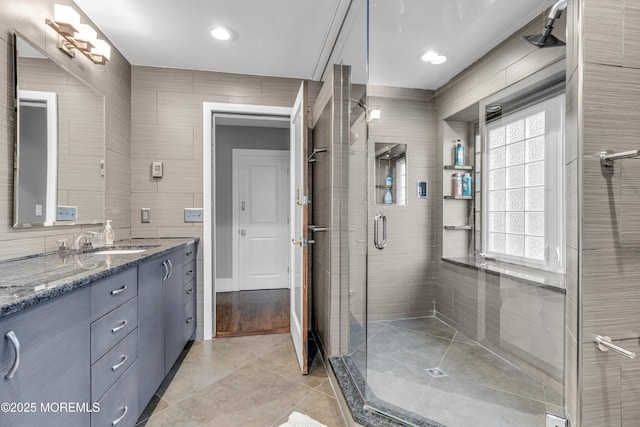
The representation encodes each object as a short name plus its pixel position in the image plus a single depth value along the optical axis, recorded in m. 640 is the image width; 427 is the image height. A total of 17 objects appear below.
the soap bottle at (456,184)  1.53
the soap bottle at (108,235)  2.13
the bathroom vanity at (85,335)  0.82
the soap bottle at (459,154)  1.53
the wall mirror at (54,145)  1.54
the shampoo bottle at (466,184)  1.50
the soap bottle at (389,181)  1.72
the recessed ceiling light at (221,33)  2.15
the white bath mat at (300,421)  1.60
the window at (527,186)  1.19
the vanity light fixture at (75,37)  1.73
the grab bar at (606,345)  0.99
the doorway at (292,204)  2.13
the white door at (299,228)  2.10
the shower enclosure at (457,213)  1.24
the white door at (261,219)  4.28
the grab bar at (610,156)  0.95
